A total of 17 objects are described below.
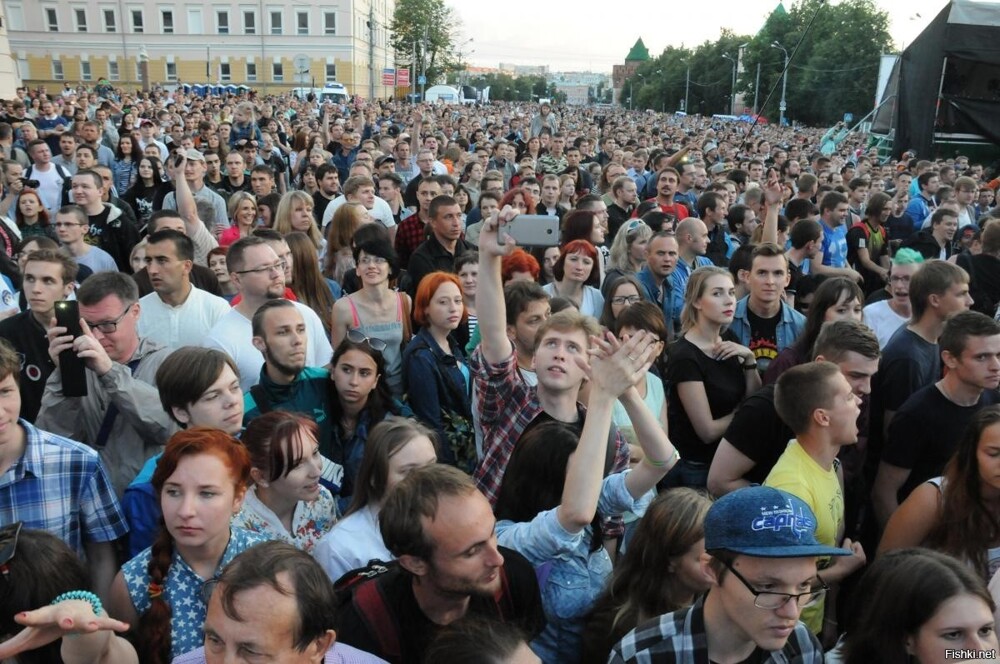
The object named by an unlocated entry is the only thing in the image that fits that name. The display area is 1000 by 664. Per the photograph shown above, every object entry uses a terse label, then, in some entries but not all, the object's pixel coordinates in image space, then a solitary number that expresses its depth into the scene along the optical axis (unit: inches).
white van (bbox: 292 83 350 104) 2065.7
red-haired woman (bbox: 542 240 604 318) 218.1
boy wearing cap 75.8
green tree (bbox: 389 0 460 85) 3312.0
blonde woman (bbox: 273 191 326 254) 262.4
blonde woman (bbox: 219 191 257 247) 273.9
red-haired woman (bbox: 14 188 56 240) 274.2
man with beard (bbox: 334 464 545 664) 84.9
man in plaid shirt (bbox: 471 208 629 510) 124.0
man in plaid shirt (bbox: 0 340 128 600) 103.9
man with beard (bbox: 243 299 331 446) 147.9
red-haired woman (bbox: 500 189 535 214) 302.2
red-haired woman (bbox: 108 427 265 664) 92.3
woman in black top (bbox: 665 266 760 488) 161.3
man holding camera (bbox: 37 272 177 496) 125.5
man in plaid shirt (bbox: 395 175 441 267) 299.4
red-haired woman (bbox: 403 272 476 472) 164.7
